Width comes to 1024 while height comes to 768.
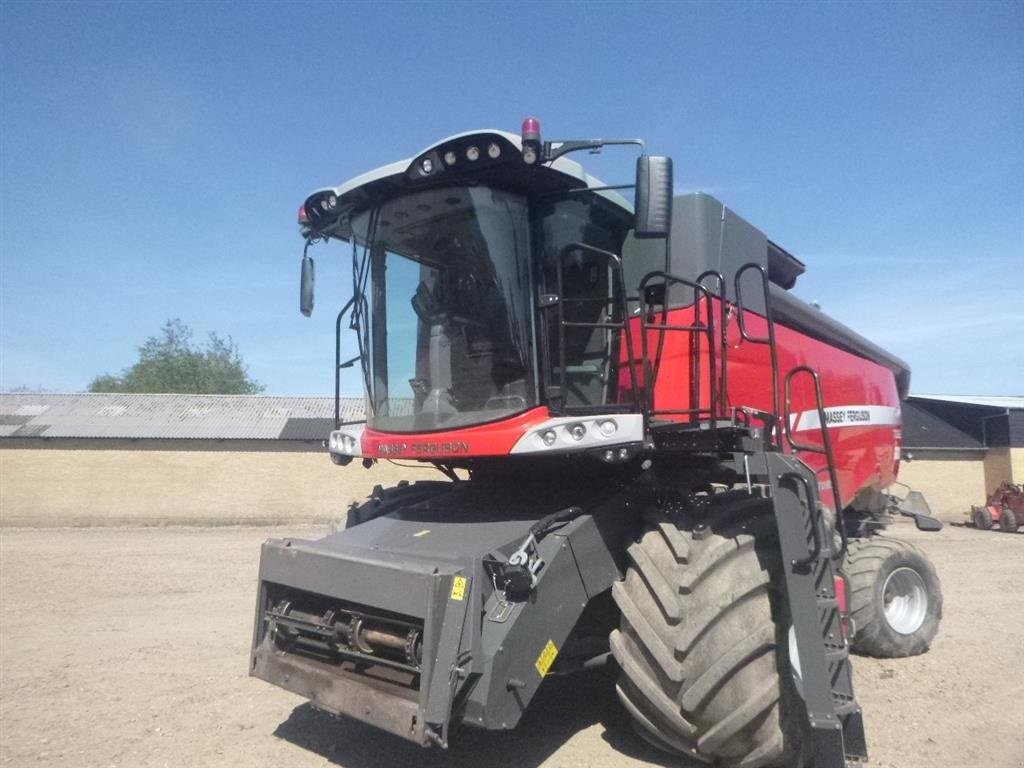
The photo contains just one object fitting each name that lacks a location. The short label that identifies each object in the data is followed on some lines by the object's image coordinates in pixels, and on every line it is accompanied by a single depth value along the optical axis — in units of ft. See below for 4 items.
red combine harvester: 12.43
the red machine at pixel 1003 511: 70.95
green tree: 178.40
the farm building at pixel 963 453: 85.25
